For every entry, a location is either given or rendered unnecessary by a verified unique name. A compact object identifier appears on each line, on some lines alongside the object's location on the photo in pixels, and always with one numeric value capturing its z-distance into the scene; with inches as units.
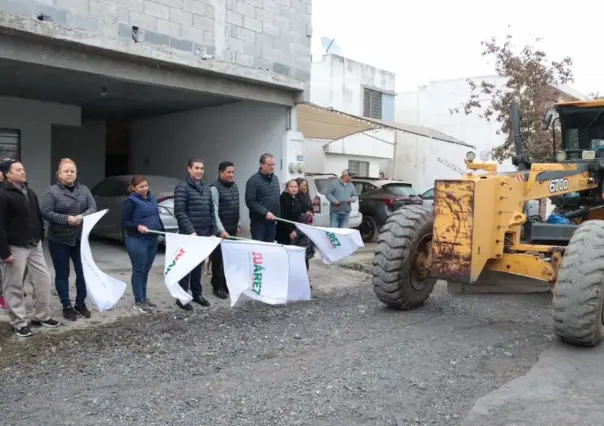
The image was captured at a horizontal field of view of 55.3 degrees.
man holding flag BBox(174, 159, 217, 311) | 253.6
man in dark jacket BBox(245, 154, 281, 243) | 285.7
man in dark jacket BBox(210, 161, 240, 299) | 272.7
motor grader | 197.3
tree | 550.6
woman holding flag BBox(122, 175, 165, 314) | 241.3
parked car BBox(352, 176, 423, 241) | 510.6
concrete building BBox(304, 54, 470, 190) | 834.8
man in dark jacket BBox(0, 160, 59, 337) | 202.4
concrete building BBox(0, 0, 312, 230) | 289.1
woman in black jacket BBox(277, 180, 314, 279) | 301.7
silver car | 381.1
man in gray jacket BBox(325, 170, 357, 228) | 422.4
